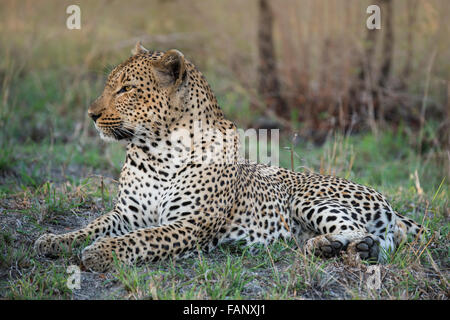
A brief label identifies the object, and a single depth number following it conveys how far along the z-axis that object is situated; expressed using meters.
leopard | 5.44
